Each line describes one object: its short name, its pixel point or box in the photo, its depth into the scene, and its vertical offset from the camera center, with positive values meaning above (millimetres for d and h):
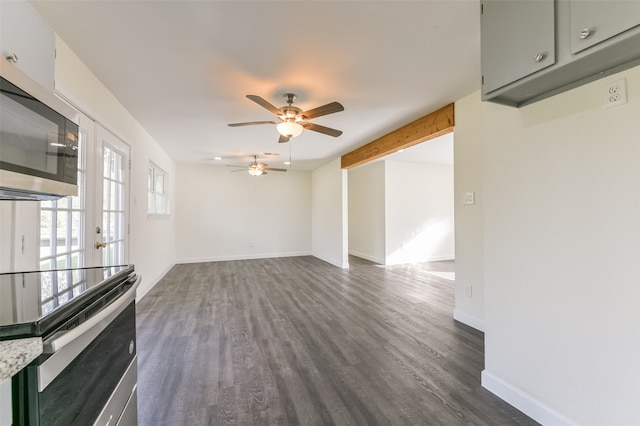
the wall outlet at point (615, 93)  1277 +581
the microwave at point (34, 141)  837 +274
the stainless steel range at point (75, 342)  647 -382
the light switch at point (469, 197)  2923 +192
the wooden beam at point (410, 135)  3193 +1121
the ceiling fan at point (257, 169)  5570 +967
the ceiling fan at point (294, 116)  2459 +965
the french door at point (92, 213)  1927 +29
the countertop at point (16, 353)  542 -289
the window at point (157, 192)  4855 +479
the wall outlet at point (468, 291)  2937 -823
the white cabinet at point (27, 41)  959 +701
